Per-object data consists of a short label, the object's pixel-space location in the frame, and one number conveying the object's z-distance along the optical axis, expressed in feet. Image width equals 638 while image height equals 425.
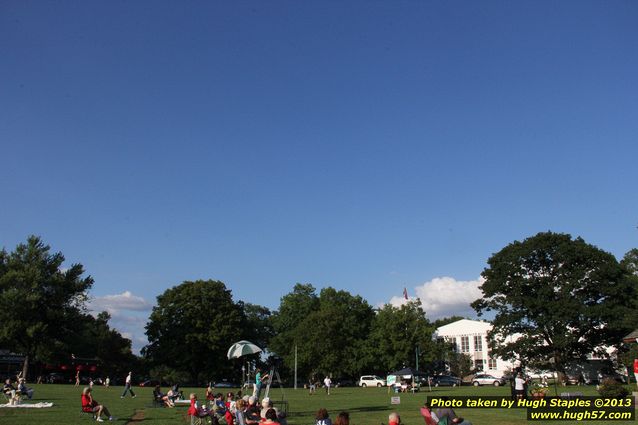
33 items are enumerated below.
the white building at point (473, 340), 289.33
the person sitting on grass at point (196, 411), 59.11
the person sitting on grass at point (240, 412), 50.88
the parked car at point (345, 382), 264.01
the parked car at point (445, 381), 218.79
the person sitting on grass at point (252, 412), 49.44
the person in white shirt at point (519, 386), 84.17
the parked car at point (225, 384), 235.11
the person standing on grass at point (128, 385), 115.10
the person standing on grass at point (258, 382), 68.16
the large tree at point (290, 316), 277.64
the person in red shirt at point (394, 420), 31.21
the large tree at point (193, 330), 236.02
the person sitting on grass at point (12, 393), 80.18
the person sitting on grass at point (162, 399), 92.22
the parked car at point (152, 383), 235.44
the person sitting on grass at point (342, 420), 32.47
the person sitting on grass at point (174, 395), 93.11
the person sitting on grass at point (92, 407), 65.72
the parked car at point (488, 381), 209.05
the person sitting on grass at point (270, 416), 37.65
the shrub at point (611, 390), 76.13
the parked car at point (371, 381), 222.69
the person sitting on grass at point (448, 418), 36.73
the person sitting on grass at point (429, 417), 37.28
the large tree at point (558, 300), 174.19
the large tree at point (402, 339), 246.47
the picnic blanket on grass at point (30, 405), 79.12
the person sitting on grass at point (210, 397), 75.58
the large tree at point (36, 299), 189.47
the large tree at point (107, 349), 271.49
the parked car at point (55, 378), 224.74
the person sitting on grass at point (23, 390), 90.84
